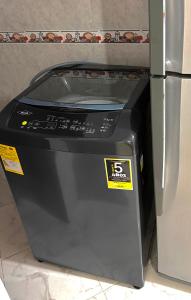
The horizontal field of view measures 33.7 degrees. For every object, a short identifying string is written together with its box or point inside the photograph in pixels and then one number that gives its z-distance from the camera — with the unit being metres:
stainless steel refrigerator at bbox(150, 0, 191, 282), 0.75
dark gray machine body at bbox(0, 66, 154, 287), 1.00
